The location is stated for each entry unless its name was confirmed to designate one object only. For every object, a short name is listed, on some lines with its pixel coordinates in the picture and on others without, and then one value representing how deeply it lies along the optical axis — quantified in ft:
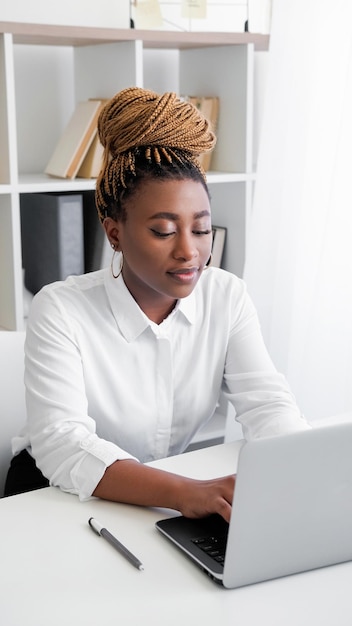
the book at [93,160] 8.19
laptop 3.31
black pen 3.65
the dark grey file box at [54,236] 8.21
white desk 3.27
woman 4.72
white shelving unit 7.68
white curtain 7.39
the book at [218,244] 9.16
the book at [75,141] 8.20
